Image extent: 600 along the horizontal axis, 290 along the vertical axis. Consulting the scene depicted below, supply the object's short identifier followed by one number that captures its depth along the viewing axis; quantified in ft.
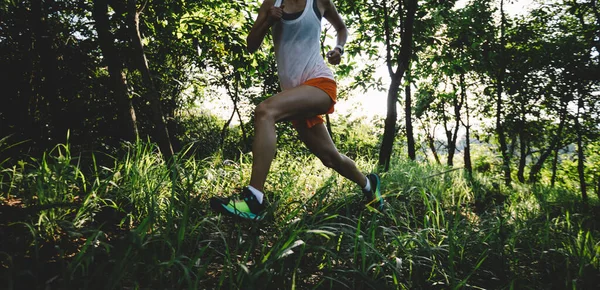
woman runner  5.91
